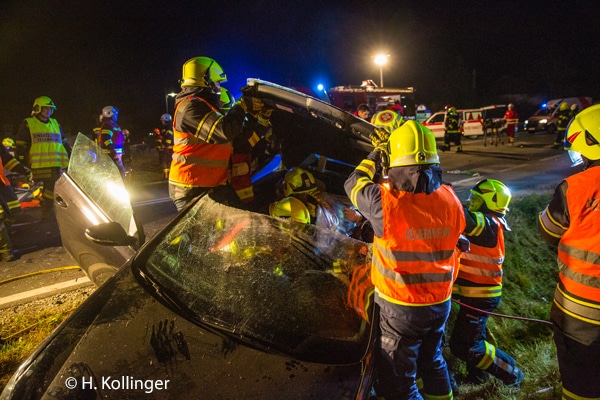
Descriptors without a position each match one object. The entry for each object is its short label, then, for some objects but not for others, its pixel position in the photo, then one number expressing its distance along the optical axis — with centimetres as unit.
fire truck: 1605
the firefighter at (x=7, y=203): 475
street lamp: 2267
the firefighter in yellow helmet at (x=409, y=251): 206
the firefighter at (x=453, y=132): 1474
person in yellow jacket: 589
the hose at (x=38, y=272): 423
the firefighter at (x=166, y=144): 1063
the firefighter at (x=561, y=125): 1405
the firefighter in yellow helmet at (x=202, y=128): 300
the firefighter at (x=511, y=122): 1710
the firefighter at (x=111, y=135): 828
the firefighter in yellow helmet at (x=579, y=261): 210
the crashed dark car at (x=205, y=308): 161
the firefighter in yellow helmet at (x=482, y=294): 291
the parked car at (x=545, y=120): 2128
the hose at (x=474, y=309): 285
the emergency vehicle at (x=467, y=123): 1977
